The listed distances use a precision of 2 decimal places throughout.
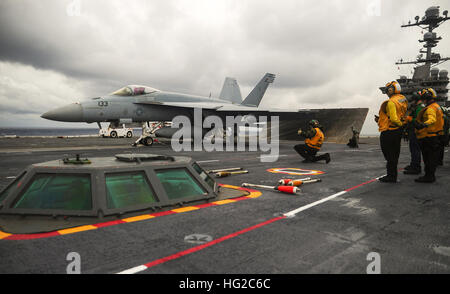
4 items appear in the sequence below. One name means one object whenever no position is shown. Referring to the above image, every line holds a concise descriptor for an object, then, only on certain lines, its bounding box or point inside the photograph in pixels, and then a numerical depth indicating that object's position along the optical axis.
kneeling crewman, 11.97
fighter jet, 17.26
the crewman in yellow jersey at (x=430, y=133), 7.99
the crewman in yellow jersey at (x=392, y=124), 7.74
